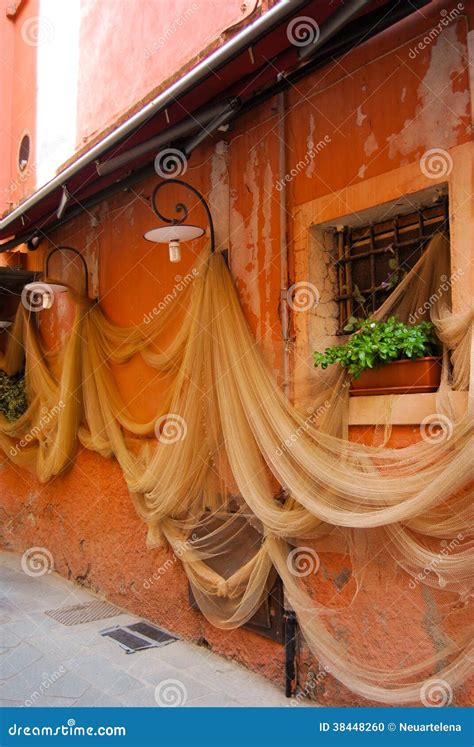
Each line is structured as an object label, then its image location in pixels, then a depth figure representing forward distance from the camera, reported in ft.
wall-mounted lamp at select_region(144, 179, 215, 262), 15.42
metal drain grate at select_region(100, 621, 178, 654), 17.21
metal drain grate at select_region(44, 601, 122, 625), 19.71
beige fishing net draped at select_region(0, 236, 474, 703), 10.73
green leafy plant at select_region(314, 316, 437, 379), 11.55
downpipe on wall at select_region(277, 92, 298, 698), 13.84
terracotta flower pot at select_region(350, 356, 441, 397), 11.51
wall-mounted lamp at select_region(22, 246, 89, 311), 21.79
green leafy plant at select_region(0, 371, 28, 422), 26.21
